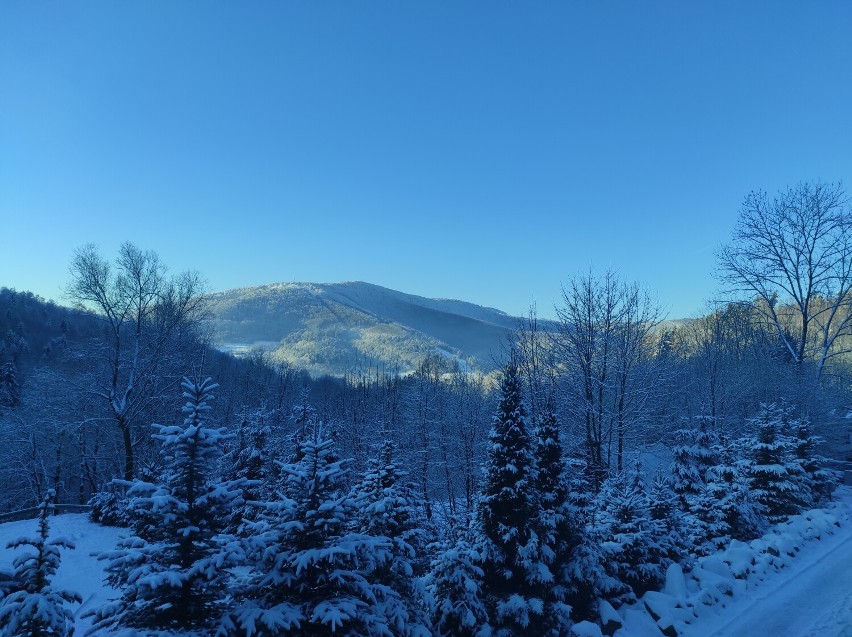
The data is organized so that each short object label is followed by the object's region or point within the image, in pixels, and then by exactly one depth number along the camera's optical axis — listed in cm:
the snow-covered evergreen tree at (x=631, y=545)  947
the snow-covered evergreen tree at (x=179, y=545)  481
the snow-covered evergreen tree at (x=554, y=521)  764
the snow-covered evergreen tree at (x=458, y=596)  721
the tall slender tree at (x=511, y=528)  754
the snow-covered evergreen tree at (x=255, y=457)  1819
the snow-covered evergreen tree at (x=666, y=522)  1024
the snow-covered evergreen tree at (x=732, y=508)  1285
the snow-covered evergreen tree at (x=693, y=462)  1412
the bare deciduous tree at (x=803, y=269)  2238
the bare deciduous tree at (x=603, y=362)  1603
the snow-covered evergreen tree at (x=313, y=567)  509
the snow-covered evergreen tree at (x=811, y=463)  1716
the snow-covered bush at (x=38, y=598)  435
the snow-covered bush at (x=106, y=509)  1772
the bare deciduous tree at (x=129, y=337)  2170
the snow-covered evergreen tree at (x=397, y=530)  609
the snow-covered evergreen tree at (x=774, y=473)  1511
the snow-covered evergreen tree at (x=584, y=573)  817
